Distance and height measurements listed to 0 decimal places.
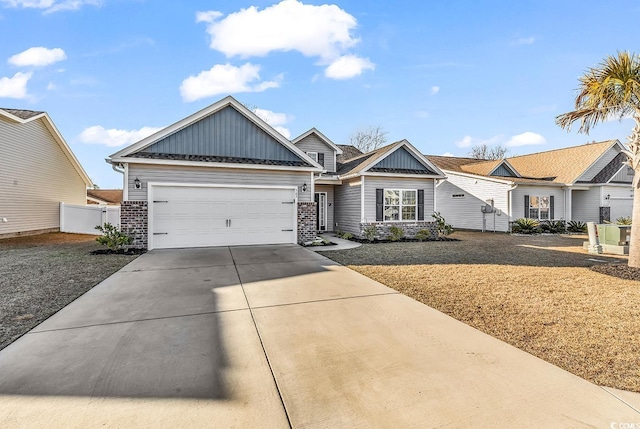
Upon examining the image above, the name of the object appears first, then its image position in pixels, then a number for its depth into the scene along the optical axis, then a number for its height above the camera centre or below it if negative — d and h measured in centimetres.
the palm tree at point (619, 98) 732 +296
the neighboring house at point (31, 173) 1317 +213
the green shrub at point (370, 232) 1355 -75
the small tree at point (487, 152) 4359 +906
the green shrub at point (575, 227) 1867 -74
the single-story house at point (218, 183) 1032 +117
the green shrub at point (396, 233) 1380 -82
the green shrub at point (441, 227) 1444 -55
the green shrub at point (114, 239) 967 -72
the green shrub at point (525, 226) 1728 -62
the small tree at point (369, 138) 3394 +865
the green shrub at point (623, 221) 1819 -37
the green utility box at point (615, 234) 1048 -68
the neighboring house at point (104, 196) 2822 +197
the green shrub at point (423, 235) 1412 -91
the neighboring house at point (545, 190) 1823 +156
